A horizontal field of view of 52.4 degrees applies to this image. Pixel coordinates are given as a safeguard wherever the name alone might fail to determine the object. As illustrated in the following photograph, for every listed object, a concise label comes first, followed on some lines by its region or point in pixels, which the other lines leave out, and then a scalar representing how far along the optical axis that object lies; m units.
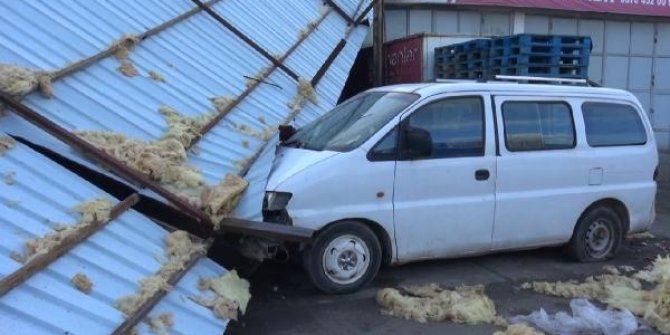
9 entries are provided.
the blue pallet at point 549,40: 11.74
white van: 5.74
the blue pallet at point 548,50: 11.75
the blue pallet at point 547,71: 11.79
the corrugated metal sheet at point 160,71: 5.36
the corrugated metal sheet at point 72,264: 3.28
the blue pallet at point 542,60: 11.80
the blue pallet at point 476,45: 12.82
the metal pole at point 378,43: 15.93
